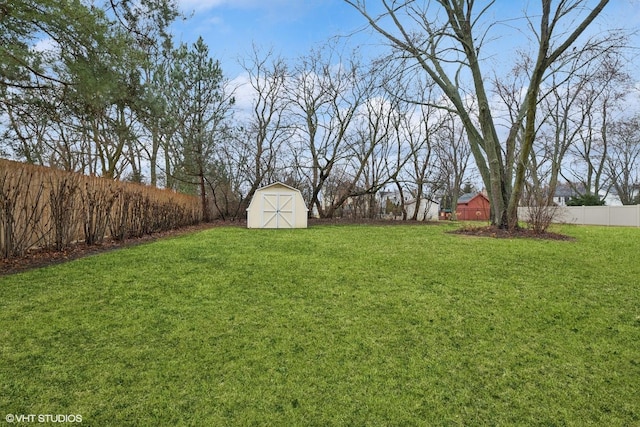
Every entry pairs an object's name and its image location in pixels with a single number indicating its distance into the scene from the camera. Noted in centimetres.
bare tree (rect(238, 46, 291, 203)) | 1797
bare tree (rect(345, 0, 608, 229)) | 787
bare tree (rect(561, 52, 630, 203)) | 1971
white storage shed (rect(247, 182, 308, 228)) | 1252
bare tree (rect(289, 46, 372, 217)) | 1723
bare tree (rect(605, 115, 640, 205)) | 2205
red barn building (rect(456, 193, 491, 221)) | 3212
